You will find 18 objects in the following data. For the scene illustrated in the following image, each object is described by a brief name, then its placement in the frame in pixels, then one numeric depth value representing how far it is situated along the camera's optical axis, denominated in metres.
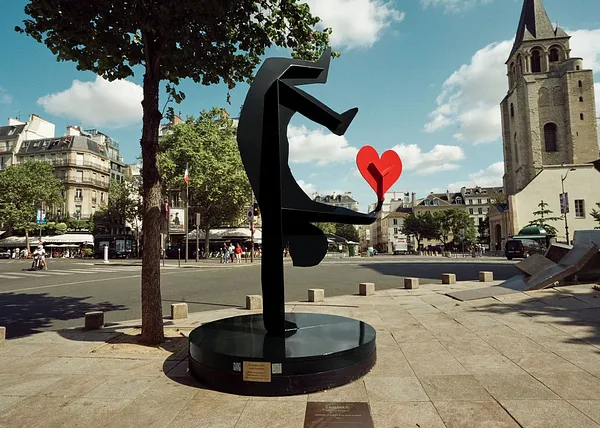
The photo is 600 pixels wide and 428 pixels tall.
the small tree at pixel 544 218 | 45.06
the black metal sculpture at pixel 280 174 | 5.07
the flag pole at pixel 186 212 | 28.55
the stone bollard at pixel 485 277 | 13.77
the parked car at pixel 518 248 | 34.12
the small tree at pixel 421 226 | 77.56
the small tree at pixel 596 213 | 42.31
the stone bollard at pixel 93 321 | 7.57
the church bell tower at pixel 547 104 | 55.88
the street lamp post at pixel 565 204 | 37.08
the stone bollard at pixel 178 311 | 8.58
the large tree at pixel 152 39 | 6.34
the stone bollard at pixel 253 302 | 9.66
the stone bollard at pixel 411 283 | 12.63
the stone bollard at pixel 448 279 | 13.77
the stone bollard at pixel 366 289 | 11.46
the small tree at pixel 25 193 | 48.41
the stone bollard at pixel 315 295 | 10.50
